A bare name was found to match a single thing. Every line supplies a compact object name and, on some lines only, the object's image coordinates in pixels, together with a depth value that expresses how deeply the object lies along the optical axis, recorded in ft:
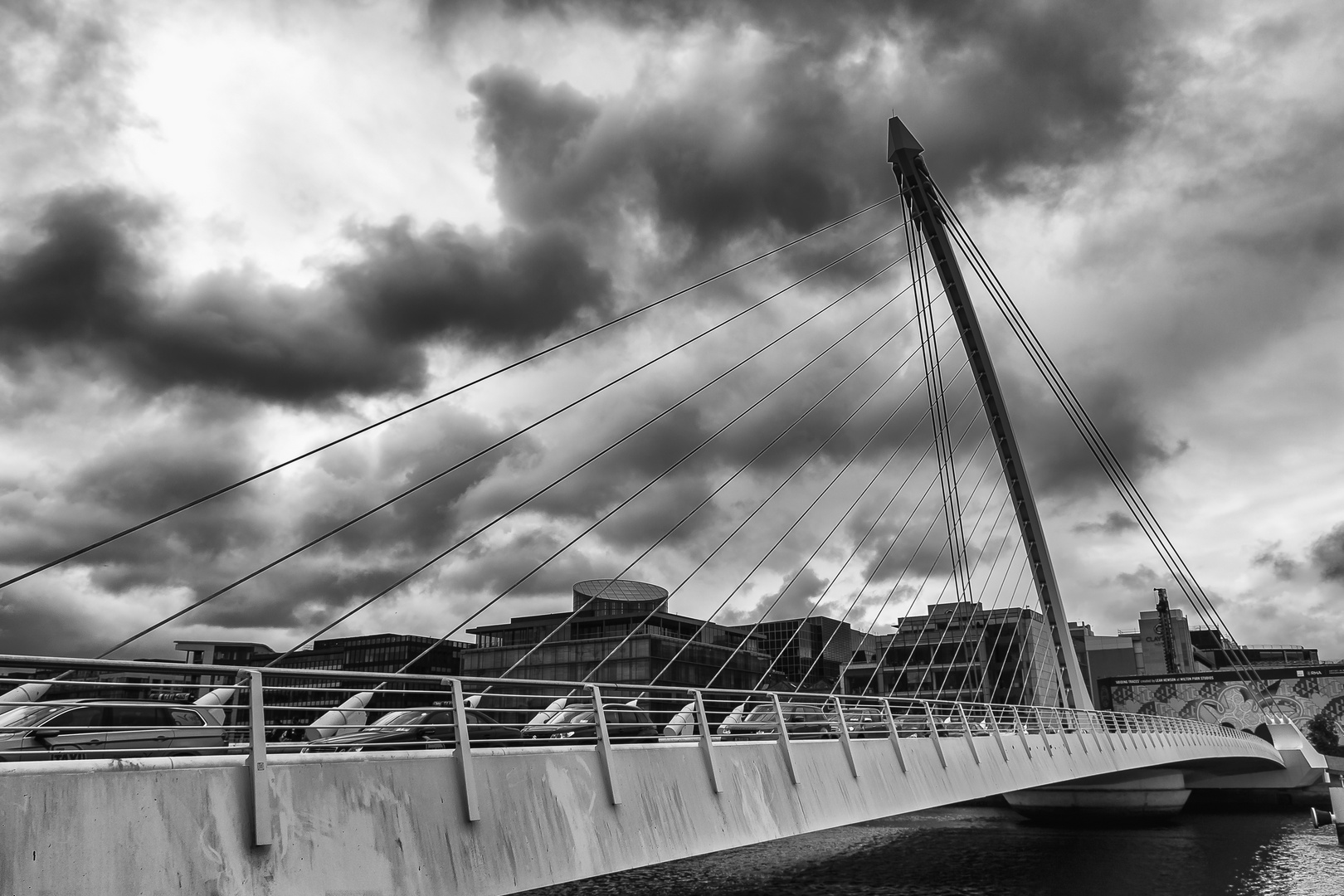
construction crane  370.73
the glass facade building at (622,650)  306.96
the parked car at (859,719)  54.39
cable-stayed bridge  22.76
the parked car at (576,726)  37.06
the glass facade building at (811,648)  359.46
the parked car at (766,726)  50.42
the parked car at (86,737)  26.86
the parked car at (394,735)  32.09
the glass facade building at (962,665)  313.94
